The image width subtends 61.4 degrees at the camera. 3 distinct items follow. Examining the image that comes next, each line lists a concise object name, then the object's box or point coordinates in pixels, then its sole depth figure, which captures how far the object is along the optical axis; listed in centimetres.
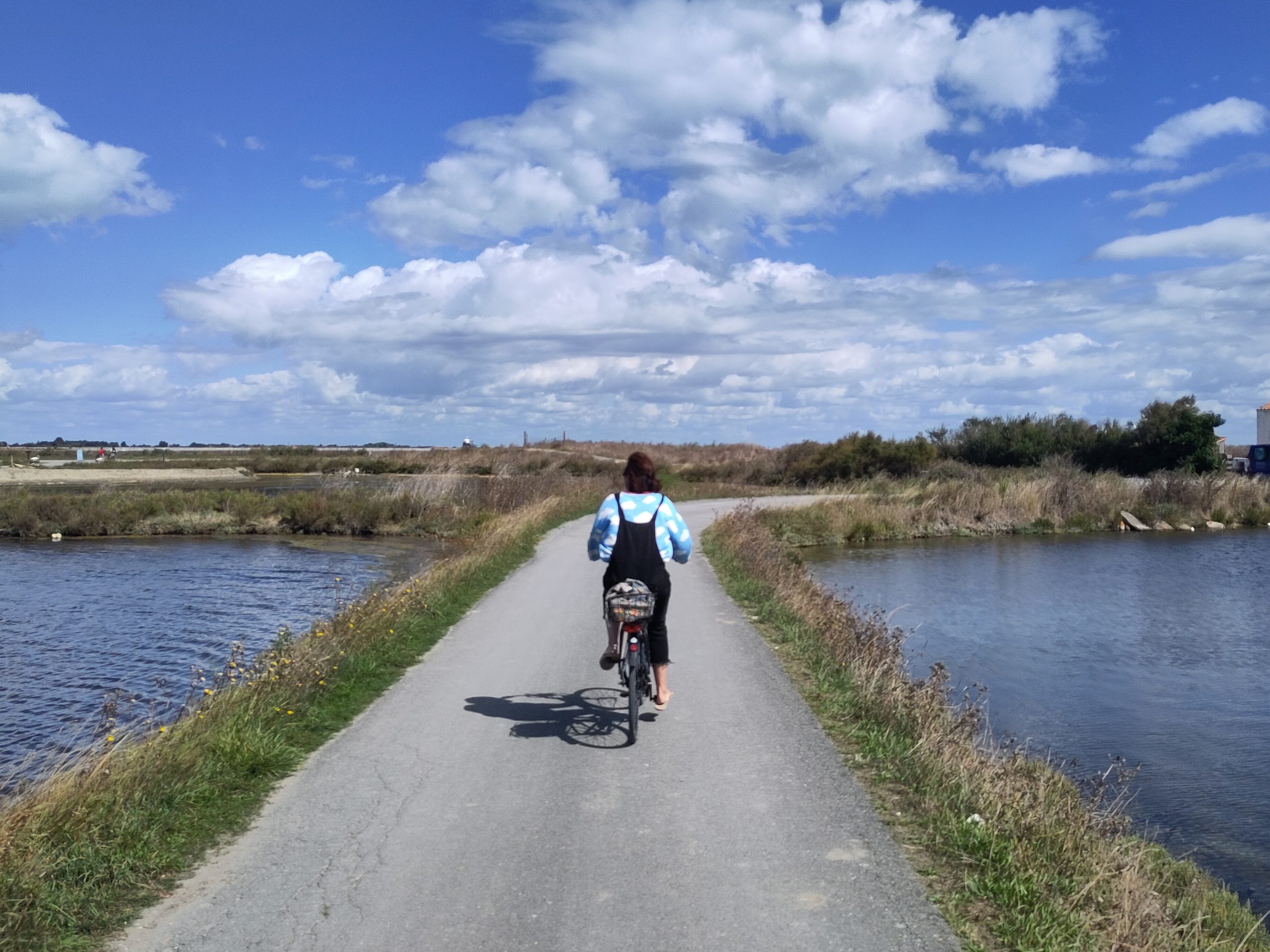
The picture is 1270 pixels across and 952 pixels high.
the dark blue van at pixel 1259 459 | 5844
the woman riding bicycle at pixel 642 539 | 795
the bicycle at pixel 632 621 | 786
